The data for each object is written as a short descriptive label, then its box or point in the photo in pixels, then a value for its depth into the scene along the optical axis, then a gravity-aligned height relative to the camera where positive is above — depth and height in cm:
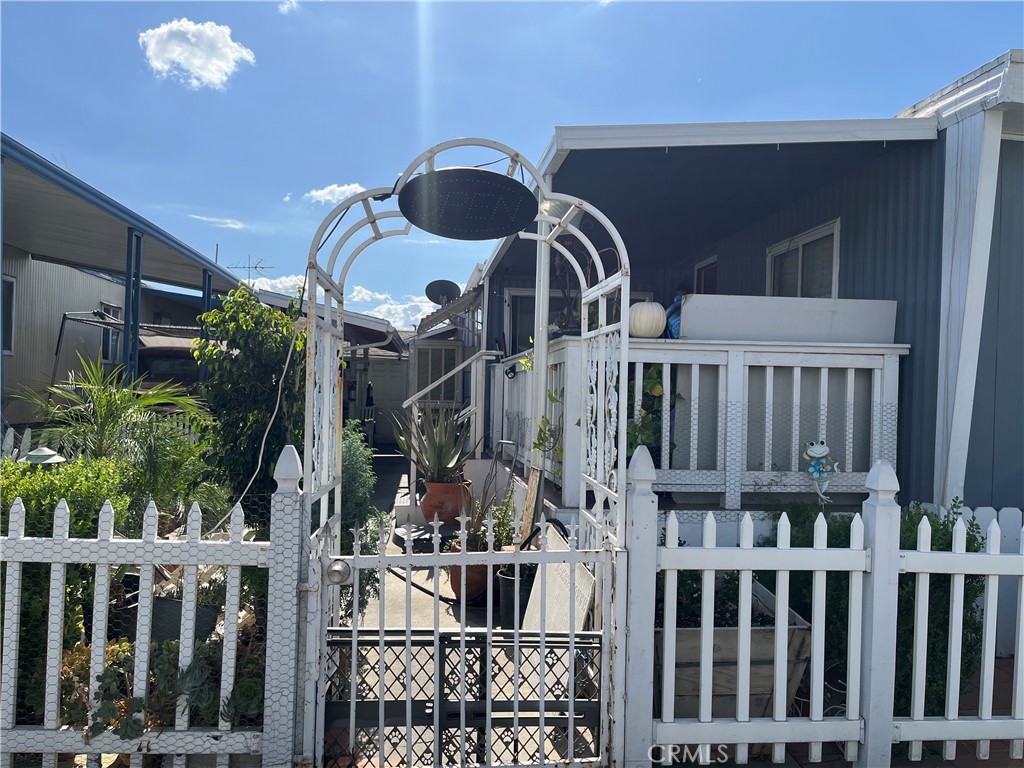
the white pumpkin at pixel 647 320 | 448 +46
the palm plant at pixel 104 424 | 416 -35
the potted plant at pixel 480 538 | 484 -116
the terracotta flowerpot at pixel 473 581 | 513 -158
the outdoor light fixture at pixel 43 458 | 323 -45
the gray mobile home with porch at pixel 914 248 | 422 +105
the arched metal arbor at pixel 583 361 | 296 +12
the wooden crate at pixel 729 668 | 301 -129
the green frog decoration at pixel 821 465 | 427 -49
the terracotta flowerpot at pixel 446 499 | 691 -126
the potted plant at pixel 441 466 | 691 -94
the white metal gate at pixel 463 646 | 274 -118
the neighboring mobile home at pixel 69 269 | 602 +159
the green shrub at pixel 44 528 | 268 -69
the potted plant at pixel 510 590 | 476 -154
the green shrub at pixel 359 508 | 420 -88
